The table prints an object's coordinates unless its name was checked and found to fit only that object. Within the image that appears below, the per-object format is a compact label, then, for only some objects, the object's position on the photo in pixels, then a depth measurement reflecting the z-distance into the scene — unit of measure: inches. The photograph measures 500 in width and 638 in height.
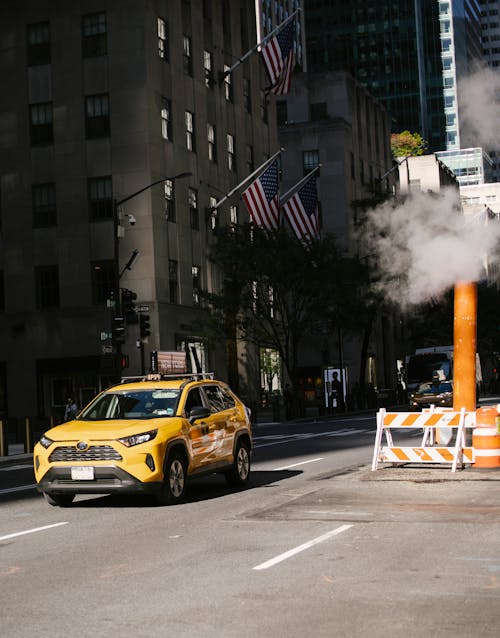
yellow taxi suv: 599.5
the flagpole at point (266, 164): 1982.8
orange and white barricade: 737.0
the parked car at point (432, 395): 1784.0
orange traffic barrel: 726.5
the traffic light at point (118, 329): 1507.1
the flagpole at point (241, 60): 1916.5
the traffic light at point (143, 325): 1585.9
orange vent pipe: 809.5
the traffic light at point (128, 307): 1534.0
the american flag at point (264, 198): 1851.6
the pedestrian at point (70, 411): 1525.6
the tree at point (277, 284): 2049.7
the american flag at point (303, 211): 1875.0
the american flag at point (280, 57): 1893.5
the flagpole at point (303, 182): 1918.9
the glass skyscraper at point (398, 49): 6835.6
